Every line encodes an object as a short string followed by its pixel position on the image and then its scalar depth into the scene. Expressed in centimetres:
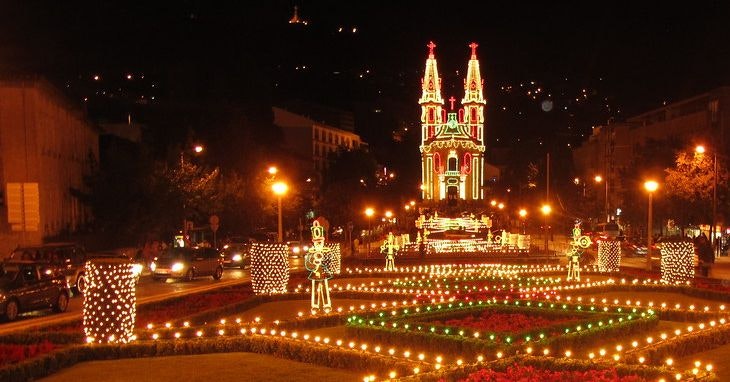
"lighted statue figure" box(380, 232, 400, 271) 3531
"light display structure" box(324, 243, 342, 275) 3181
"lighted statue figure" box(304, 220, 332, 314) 1931
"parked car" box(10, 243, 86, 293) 2798
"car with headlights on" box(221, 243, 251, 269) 4372
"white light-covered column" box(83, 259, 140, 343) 1514
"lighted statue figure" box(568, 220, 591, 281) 2755
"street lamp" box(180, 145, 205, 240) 4660
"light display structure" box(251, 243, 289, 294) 2397
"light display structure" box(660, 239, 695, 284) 2594
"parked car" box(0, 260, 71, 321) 2189
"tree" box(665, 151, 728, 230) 4672
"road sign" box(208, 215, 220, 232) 4598
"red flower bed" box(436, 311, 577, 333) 1614
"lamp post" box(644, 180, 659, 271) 3309
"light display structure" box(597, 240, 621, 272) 3288
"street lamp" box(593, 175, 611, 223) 7614
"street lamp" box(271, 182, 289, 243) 3058
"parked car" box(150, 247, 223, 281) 3375
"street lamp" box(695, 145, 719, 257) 4025
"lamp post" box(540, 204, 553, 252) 5416
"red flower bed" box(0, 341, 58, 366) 1293
